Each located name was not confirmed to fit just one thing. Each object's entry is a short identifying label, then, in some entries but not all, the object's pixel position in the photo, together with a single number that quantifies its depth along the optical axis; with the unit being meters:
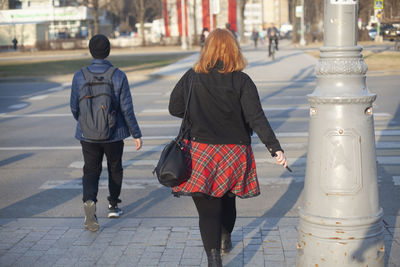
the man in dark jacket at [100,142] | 5.18
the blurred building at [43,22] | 71.50
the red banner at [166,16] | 72.44
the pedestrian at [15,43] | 62.87
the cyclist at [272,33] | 29.31
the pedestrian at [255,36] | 51.34
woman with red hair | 3.92
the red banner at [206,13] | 71.25
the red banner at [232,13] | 72.69
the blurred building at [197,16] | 71.38
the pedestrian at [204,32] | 20.43
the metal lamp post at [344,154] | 3.62
